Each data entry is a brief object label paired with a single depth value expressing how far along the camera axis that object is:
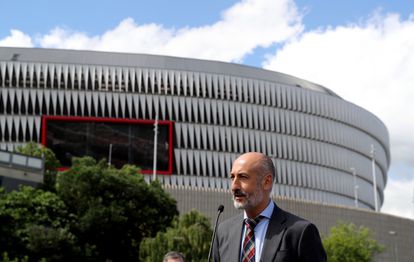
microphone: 6.58
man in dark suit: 6.12
